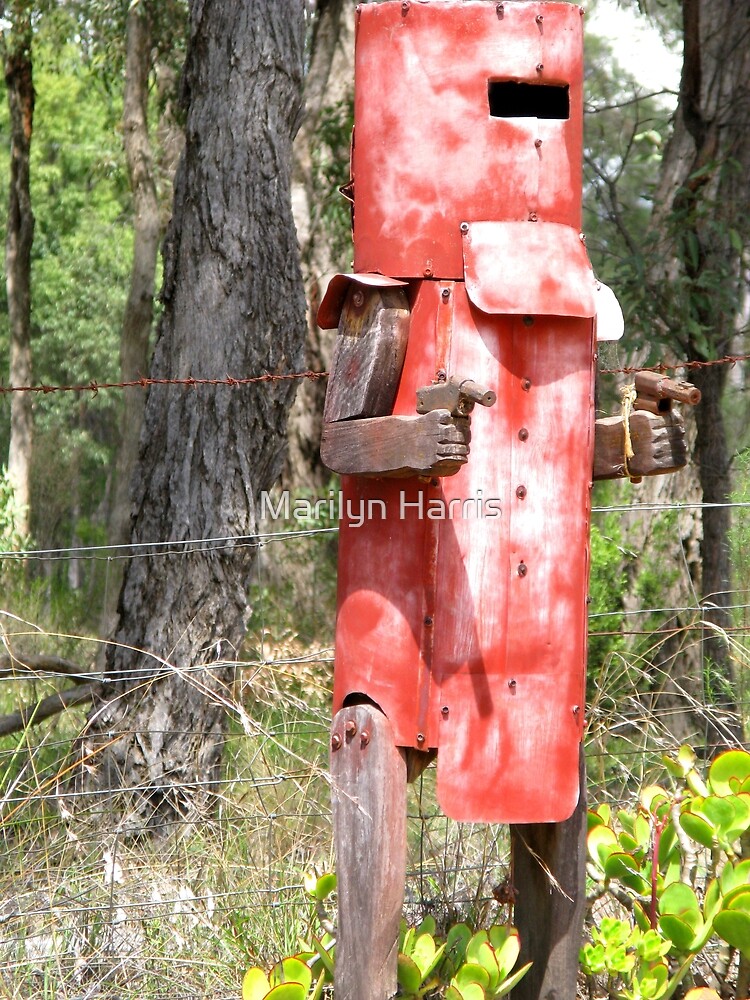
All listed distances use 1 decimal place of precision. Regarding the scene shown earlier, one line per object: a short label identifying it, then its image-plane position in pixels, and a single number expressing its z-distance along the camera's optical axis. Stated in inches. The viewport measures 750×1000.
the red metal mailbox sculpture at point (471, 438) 198.4
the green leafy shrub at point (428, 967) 201.9
